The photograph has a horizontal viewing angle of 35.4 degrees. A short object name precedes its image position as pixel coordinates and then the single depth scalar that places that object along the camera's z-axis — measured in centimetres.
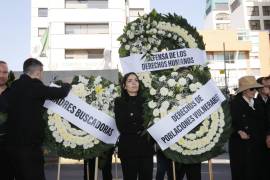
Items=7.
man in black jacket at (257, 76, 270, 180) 657
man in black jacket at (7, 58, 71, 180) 515
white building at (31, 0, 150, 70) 3756
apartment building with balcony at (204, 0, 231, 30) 9181
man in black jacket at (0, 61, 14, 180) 534
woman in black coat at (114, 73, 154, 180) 542
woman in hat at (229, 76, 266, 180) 645
